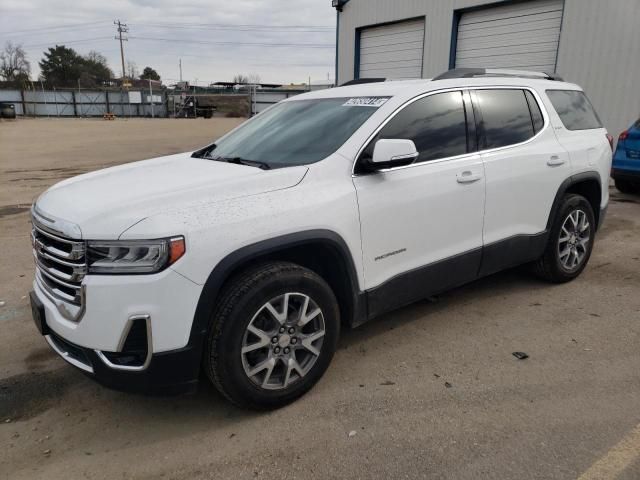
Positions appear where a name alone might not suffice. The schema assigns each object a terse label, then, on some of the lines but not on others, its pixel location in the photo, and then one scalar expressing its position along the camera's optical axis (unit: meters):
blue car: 7.98
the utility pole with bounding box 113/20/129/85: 81.38
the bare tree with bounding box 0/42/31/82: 72.88
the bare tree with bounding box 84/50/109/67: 89.82
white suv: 2.41
